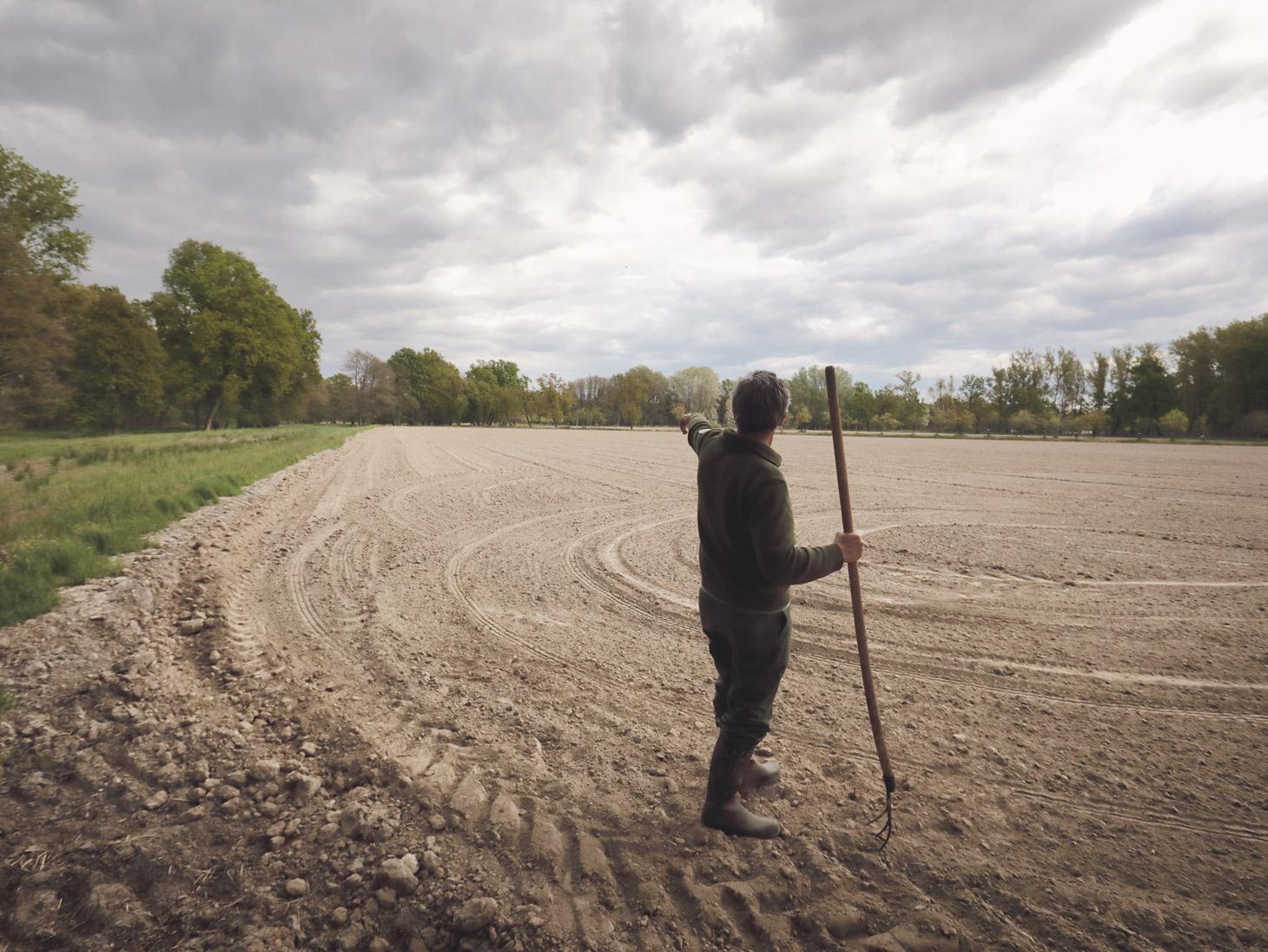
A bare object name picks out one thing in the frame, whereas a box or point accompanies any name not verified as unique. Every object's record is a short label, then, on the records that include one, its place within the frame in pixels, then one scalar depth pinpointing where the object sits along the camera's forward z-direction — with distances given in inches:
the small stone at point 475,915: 92.2
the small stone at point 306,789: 121.0
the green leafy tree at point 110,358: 1380.4
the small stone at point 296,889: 97.4
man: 100.6
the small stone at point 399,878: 99.2
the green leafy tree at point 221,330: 1622.8
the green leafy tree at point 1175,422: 2474.2
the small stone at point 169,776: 124.8
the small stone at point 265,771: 127.1
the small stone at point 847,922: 93.5
